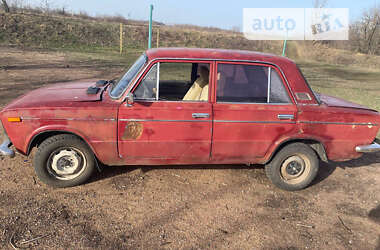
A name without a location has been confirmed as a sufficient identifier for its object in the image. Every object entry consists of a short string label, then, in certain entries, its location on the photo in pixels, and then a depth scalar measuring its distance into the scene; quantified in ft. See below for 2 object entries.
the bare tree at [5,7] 90.85
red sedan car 11.56
